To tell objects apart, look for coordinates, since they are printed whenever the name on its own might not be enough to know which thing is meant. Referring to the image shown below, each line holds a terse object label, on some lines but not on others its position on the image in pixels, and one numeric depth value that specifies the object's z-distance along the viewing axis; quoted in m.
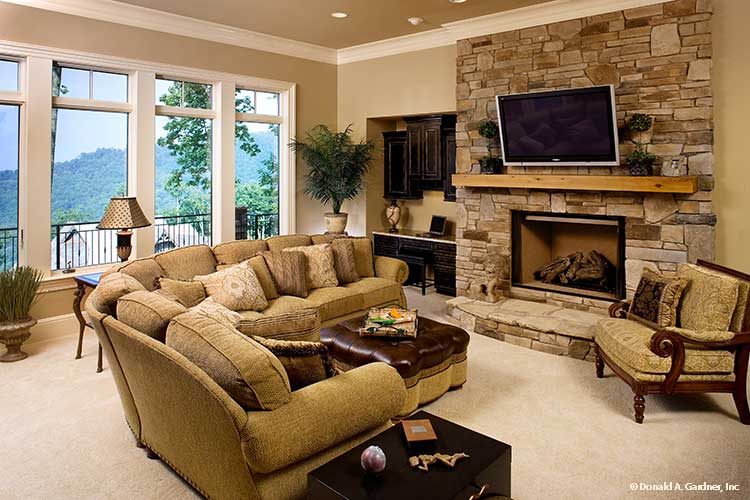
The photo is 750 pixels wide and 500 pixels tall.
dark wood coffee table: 1.92
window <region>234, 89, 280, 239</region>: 6.84
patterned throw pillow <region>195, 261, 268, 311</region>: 4.26
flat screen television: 4.95
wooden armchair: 3.36
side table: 4.43
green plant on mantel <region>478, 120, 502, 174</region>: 5.81
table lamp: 4.72
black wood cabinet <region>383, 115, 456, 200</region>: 7.00
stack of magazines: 3.73
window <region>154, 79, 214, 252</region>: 6.05
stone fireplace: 4.64
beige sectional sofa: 2.09
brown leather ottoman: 3.43
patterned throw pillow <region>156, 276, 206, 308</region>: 3.96
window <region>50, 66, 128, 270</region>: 5.29
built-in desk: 6.82
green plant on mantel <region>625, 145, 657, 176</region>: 4.79
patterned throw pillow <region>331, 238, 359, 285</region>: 5.43
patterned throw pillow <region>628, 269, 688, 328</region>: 3.75
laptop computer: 7.27
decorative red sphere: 1.97
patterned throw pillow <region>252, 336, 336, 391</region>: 2.41
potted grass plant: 4.49
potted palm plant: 7.19
